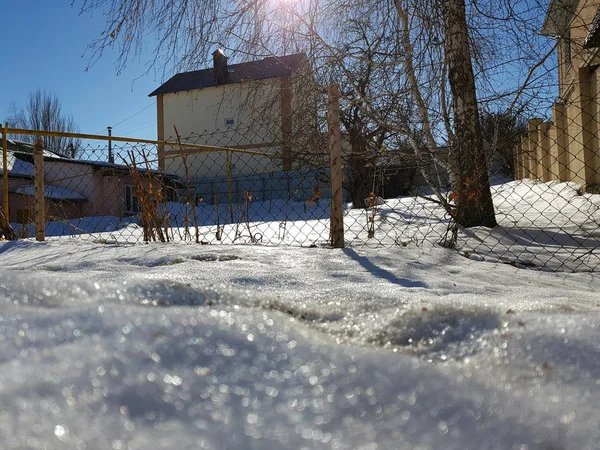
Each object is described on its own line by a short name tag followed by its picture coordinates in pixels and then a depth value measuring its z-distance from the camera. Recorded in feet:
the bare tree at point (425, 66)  14.93
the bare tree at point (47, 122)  98.12
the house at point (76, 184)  46.78
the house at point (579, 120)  17.96
